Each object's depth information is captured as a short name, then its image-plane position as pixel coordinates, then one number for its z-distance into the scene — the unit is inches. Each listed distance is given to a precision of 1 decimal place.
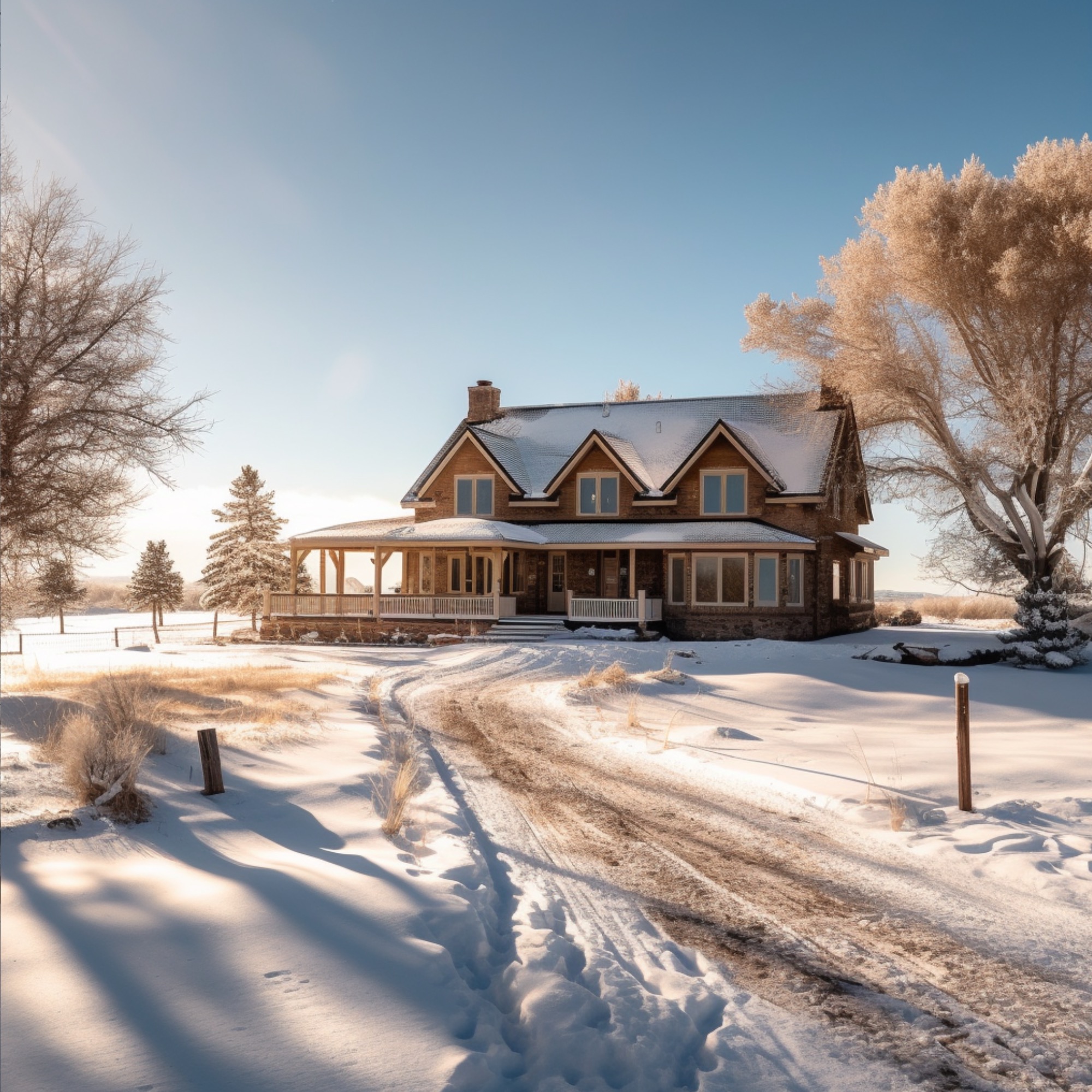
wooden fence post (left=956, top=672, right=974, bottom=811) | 332.2
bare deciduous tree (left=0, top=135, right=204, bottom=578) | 588.1
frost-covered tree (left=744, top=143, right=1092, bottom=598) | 881.5
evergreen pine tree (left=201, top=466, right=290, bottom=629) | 1731.1
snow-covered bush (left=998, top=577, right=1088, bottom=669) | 896.9
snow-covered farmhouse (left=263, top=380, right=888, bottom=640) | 1177.4
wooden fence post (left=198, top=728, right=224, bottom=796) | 326.3
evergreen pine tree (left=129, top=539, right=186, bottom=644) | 2016.5
